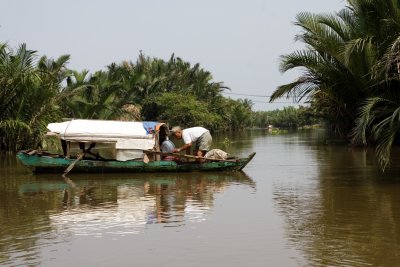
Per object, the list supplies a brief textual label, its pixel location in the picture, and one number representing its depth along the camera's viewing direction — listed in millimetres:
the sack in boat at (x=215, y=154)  14005
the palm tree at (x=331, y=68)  17016
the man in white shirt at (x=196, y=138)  13836
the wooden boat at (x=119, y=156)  13688
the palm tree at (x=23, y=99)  19062
